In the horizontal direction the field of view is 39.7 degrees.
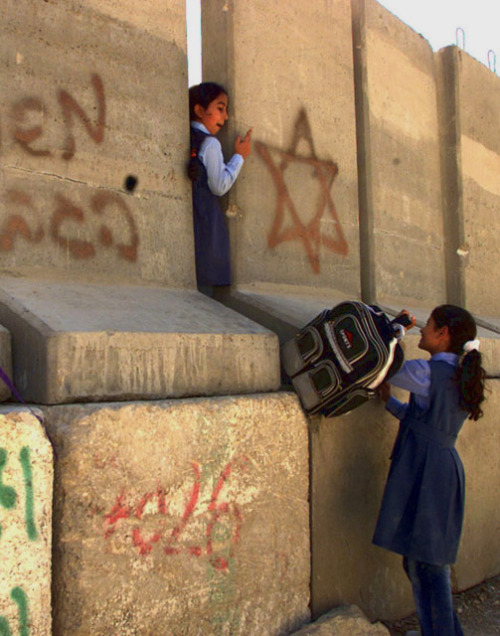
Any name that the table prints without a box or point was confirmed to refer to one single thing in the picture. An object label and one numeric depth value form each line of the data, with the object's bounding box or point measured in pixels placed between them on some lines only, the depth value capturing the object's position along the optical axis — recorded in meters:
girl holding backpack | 2.93
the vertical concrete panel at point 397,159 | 4.59
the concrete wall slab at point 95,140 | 2.81
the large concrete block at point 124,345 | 2.29
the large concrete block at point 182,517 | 2.16
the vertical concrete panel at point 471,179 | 5.39
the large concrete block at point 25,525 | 1.98
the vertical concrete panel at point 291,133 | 3.64
